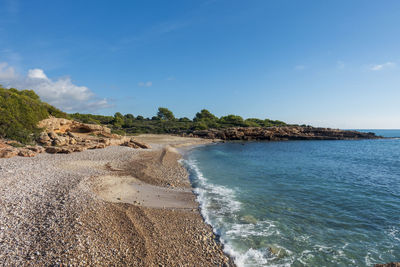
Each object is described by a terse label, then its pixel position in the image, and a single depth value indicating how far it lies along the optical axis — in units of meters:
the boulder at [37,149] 18.42
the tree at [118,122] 74.44
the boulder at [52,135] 23.70
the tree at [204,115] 107.56
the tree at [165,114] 113.41
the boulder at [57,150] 19.47
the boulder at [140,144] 31.83
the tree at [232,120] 90.12
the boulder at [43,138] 22.57
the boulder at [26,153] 16.38
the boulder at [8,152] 15.10
